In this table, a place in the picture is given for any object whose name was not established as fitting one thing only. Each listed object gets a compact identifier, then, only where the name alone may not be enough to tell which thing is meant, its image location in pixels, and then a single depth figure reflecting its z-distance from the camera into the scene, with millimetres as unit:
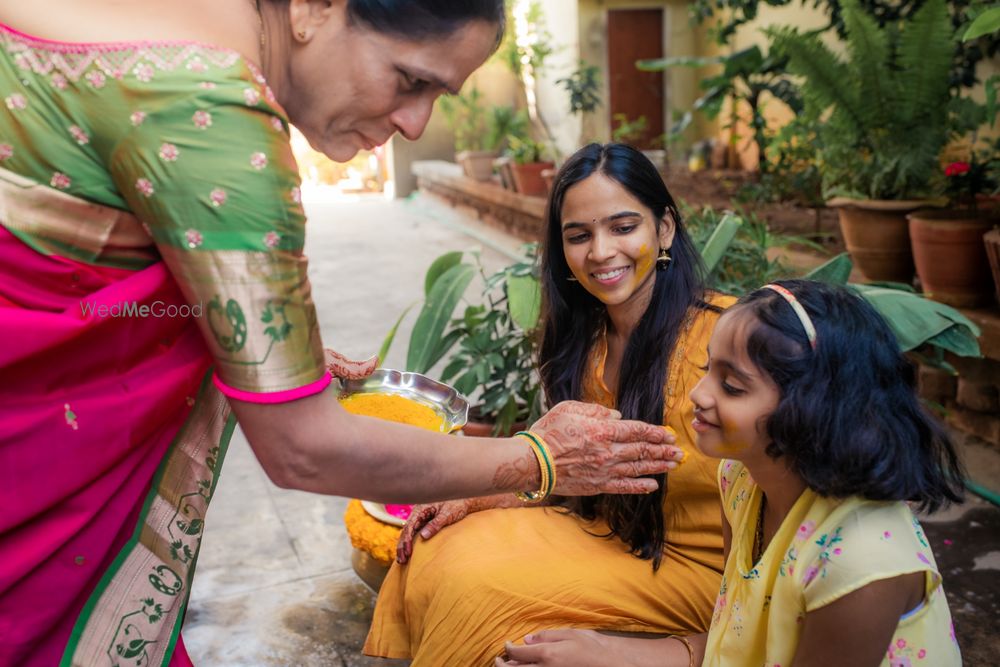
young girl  1419
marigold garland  2492
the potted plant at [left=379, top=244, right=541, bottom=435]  3004
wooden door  9297
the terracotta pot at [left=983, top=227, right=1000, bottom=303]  3230
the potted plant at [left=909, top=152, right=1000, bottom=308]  3545
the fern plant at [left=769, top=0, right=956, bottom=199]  3936
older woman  991
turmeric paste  1979
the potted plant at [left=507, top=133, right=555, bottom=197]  8391
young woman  1950
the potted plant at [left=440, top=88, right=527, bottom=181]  10219
